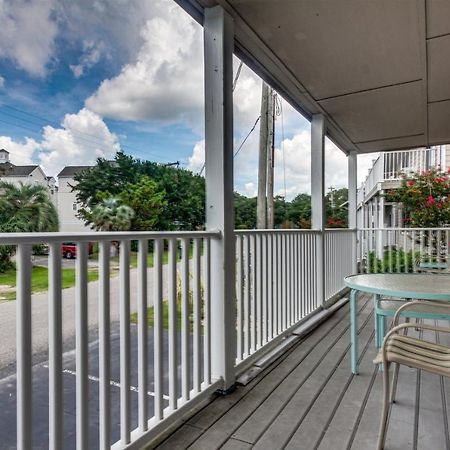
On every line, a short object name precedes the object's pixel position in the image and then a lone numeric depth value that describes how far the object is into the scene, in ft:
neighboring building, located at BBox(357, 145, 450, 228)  29.40
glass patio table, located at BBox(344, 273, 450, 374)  6.48
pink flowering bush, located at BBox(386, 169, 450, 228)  23.80
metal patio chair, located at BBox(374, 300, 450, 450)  4.73
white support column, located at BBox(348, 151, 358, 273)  18.61
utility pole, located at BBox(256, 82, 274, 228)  18.48
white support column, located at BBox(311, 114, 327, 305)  12.96
